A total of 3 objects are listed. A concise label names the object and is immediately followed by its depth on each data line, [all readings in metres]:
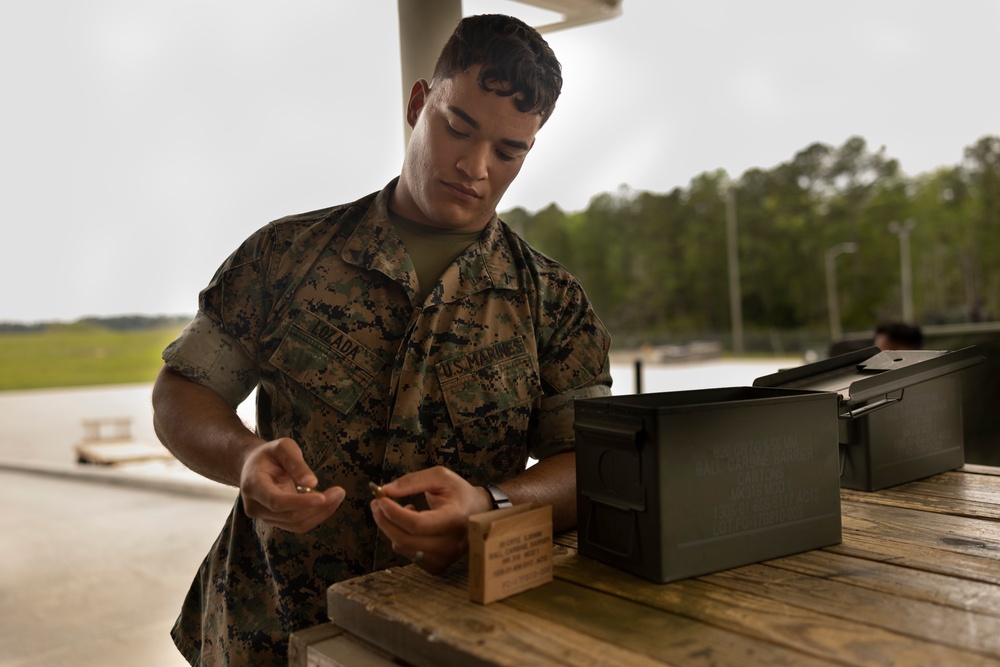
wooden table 0.63
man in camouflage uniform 1.15
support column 1.80
